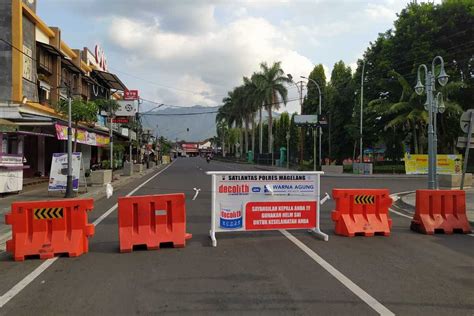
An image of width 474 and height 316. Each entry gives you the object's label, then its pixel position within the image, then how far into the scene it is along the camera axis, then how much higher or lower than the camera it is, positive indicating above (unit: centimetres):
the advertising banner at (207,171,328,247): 900 -90
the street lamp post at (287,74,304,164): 6328 +879
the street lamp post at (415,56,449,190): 1780 +96
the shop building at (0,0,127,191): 2221 +393
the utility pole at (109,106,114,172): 3253 +255
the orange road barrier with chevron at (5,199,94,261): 781 -126
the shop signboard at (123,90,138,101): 4985 +608
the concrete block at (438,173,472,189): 2547 -144
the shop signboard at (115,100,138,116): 3900 +359
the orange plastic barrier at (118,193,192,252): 828 -119
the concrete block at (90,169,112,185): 2388 -121
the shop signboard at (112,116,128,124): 3847 +269
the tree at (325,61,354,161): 5484 +462
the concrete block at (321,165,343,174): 4209 -133
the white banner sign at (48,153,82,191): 1838 -72
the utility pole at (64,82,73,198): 1786 -75
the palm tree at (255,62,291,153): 6788 +959
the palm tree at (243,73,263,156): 6931 +850
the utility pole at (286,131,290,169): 5770 -91
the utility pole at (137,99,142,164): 4894 +149
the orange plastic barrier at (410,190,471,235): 1022 -122
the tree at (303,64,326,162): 6488 +809
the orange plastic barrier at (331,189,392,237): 970 -119
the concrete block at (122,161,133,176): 3622 -131
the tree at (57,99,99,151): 2133 +187
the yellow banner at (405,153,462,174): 3681 -74
